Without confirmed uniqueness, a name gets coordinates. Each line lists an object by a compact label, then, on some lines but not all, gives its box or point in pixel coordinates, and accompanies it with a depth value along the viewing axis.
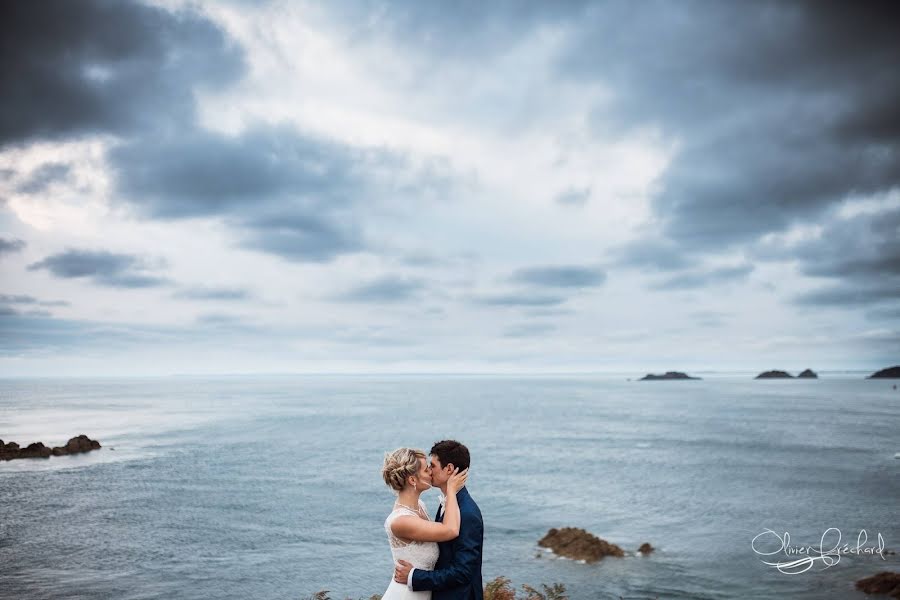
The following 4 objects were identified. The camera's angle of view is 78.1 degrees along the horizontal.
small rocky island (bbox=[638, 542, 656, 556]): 37.19
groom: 6.53
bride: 6.75
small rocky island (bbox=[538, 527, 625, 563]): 36.47
